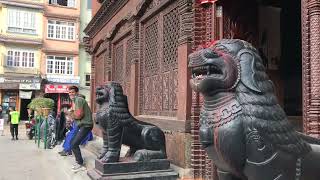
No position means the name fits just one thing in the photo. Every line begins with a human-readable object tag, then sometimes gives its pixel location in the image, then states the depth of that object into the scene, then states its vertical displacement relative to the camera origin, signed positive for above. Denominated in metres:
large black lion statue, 2.36 -0.22
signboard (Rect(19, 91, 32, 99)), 23.82 -0.18
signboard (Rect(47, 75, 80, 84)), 24.78 +1.10
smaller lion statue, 4.77 -0.63
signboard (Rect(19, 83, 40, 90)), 23.68 +0.46
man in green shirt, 6.41 -0.61
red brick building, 3.55 +0.81
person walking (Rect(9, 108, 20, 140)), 14.83 -1.55
